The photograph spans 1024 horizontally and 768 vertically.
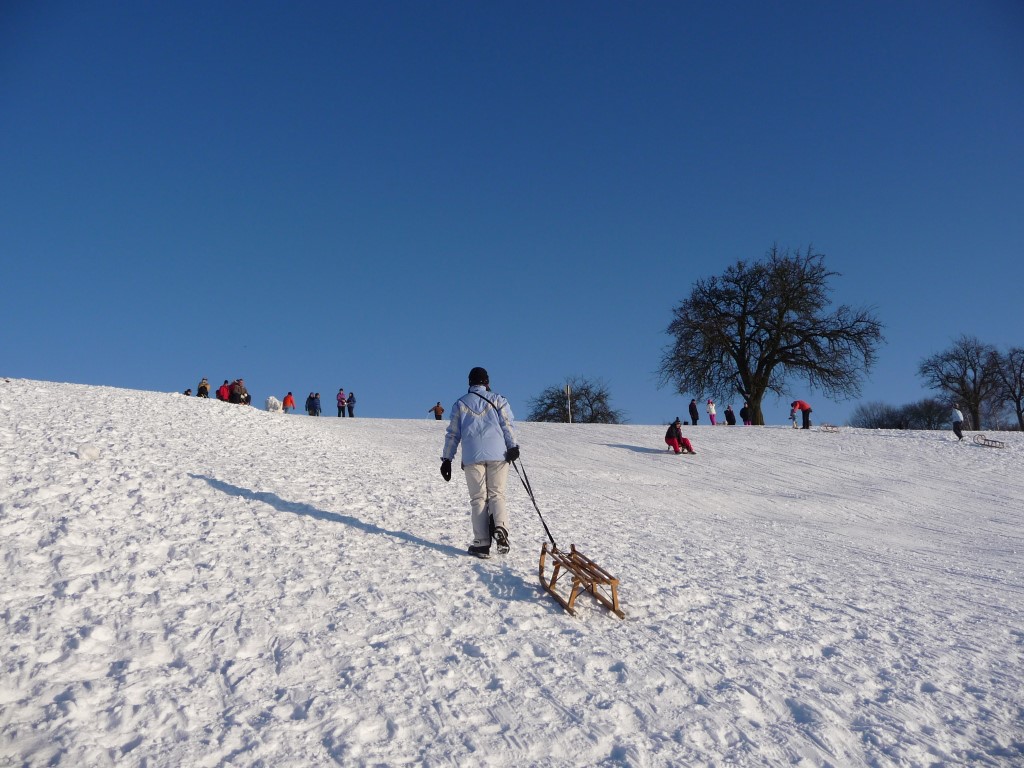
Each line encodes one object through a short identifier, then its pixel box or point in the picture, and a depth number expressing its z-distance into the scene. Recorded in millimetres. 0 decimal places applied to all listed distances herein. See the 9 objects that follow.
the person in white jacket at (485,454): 7402
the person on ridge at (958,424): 24578
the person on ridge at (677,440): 21500
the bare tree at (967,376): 59000
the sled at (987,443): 23188
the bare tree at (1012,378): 58188
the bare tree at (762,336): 38000
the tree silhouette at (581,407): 64375
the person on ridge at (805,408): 28828
